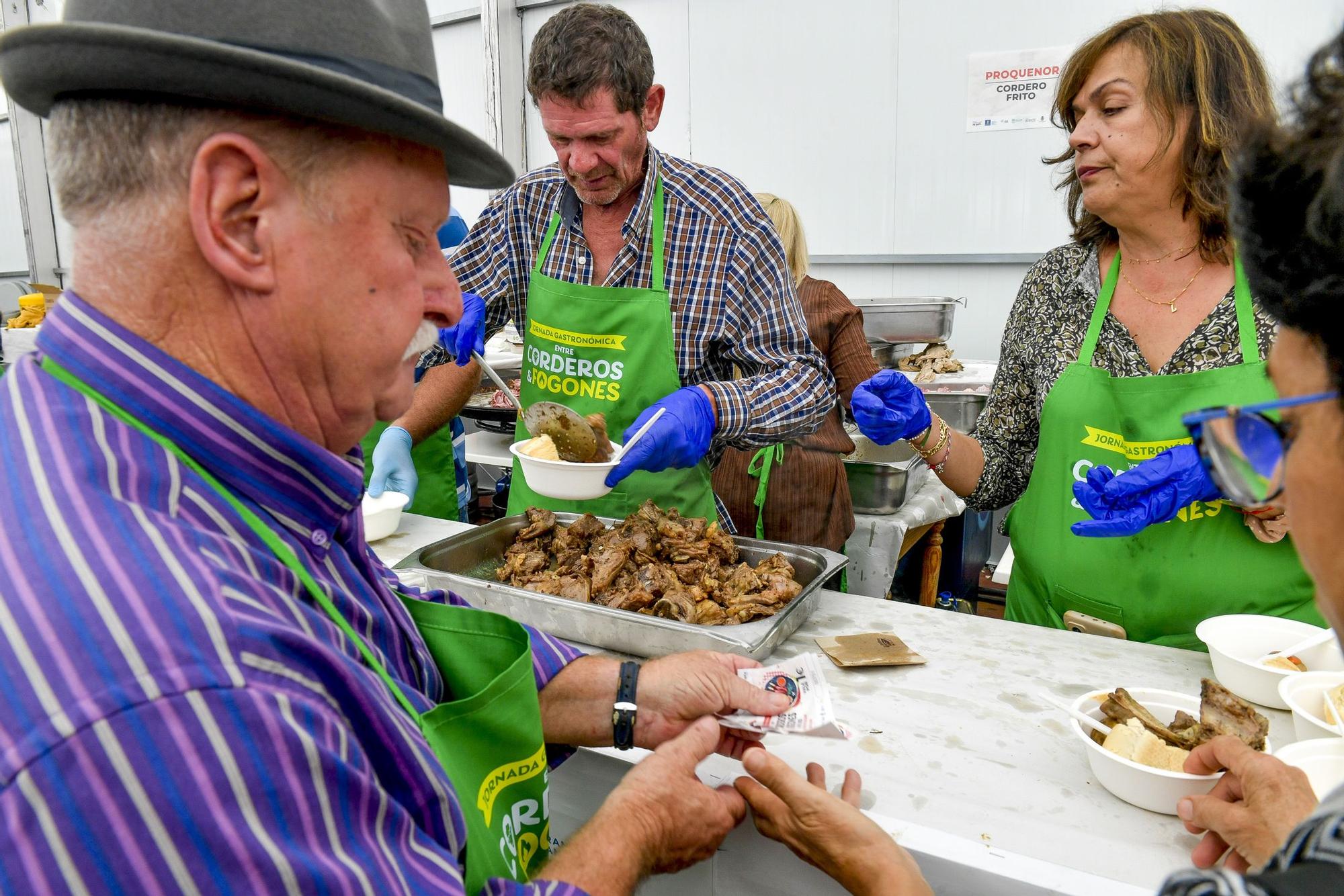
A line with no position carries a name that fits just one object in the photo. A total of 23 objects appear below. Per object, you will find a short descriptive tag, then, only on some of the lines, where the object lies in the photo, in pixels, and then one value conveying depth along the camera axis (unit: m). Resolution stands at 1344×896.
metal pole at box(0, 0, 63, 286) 9.20
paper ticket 1.47
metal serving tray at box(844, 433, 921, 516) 4.04
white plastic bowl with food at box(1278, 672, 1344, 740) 1.46
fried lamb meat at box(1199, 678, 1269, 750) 1.43
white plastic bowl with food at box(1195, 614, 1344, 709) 1.68
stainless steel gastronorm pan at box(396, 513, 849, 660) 1.83
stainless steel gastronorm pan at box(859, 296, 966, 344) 5.13
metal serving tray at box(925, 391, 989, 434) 4.61
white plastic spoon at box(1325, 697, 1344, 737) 1.41
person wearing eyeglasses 0.68
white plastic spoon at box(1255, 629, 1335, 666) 1.72
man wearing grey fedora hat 0.73
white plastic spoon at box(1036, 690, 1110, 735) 1.46
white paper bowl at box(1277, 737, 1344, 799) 1.34
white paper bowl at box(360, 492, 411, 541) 2.63
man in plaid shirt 2.45
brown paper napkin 1.86
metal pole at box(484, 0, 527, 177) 7.30
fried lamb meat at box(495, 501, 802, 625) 1.96
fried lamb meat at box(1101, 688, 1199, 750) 1.44
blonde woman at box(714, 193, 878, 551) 3.85
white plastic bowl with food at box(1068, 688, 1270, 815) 1.34
